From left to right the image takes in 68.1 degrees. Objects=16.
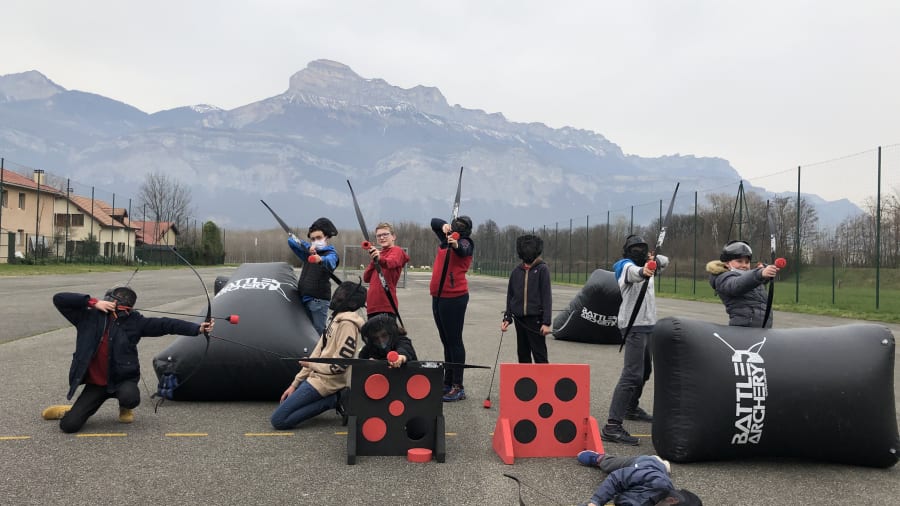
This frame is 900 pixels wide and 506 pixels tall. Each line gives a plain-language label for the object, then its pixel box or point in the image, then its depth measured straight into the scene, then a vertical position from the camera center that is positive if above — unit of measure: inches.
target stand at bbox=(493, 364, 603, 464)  196.1 -44.2
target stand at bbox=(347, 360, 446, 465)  195.9 -44.0
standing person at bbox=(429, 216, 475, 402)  253.5 -11.5
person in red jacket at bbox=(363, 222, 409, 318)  252.8 -2.2
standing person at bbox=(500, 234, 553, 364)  245.1 -14.6
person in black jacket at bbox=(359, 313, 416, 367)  209.8 -25.4
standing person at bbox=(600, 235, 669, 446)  211.6 -22.2
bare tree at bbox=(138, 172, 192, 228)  3159.5 +251.1
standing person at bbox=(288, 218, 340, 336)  282.5 -6.6
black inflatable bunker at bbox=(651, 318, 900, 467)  182.7 -36.0
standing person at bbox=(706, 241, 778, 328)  205.3 -6.8
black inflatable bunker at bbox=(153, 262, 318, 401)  253.0 -39.3
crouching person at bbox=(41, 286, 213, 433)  211.5 -30.7
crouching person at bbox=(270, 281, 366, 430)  220.5 -39.3
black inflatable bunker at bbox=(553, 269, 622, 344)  452.8 -34.0
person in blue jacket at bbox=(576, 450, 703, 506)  148.3 -50.4
